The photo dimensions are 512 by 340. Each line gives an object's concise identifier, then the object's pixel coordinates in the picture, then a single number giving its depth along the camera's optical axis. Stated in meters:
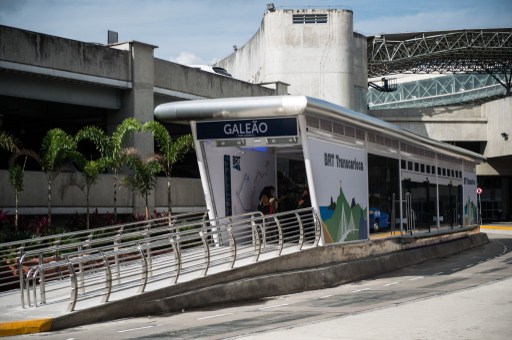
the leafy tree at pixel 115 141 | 25.38
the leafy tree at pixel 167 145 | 26.65
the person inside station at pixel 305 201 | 20.83
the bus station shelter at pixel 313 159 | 19.14
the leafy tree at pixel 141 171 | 25.80
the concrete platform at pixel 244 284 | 13.79
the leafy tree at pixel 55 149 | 23.33
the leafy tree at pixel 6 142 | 21.83
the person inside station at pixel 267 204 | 21.47
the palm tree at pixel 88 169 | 24.20
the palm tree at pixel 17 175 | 22.28
